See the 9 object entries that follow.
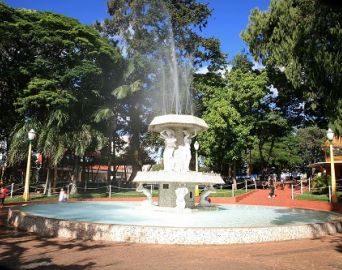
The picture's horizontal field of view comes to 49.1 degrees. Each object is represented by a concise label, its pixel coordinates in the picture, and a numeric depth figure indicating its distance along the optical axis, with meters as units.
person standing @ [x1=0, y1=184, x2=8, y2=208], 19.75
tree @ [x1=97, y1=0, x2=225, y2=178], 33.72
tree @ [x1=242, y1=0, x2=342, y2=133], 11.90
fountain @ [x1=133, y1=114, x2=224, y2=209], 14.73
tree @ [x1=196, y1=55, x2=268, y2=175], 30.98
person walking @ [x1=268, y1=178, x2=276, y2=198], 25.57
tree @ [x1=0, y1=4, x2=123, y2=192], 28.20
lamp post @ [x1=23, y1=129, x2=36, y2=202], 19.95
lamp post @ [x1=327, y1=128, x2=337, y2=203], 17.95
